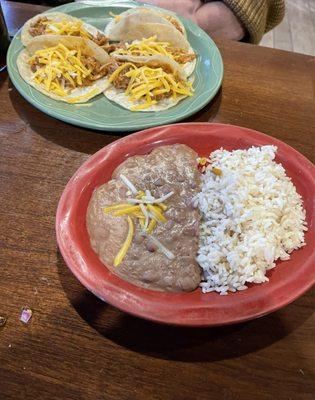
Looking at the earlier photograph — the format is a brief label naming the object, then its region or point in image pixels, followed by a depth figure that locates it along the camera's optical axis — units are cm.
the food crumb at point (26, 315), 29
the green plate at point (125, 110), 42
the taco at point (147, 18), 53
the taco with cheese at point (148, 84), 46
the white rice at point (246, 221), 28
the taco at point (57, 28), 51
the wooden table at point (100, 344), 26
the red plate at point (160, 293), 26
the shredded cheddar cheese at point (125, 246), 29
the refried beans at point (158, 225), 28
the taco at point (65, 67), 46
